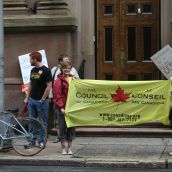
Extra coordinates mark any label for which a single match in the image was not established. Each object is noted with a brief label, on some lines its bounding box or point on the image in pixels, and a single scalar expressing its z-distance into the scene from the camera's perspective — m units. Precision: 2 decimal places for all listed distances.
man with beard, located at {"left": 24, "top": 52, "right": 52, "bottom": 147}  12.26
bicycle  11.79
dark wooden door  16.23
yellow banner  11.92
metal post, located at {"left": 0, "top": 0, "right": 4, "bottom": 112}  12.36
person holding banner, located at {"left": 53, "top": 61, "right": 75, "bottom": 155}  11.80
